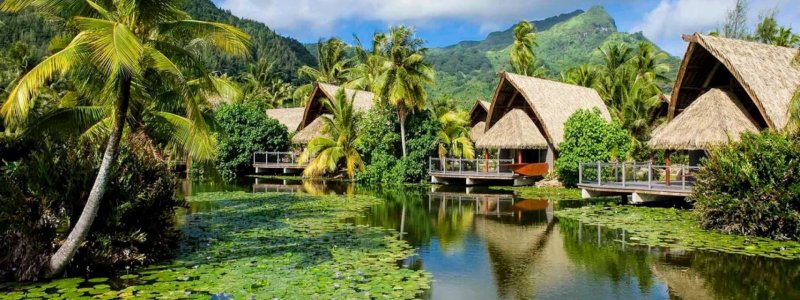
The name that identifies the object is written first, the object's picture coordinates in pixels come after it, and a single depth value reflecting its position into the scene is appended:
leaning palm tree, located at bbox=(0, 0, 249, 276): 6.82
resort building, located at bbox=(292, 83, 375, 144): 35.03
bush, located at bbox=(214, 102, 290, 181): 34.97
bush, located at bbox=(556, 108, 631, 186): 23.42
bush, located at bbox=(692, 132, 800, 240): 11.76
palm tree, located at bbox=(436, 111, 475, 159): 29.25
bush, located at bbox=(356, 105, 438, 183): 29.36
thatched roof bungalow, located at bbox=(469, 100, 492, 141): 34.38
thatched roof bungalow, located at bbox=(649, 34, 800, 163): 17.30
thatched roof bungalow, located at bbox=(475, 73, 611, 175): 27.03
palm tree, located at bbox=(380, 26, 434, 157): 27.56
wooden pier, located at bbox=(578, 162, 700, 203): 17.30
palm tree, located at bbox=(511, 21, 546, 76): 41.16
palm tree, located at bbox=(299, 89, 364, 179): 29.72
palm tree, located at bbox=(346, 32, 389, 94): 33.97
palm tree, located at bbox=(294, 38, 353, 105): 45.53
